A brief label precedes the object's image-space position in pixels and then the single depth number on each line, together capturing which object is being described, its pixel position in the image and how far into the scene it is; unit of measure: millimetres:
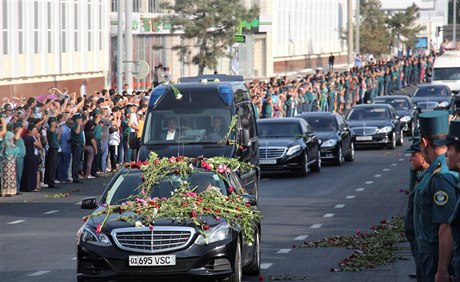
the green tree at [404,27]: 105000
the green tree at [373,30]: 97188
